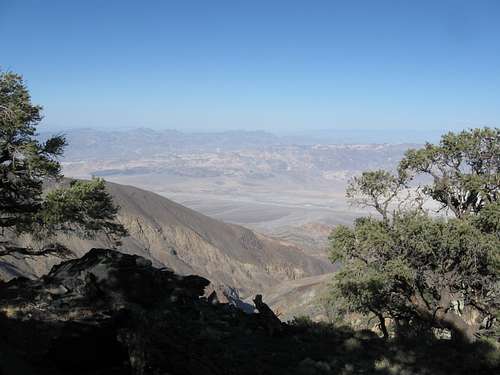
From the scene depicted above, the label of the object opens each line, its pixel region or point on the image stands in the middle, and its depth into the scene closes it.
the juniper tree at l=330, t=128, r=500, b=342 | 17.38
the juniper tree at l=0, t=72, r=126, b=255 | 17.98
